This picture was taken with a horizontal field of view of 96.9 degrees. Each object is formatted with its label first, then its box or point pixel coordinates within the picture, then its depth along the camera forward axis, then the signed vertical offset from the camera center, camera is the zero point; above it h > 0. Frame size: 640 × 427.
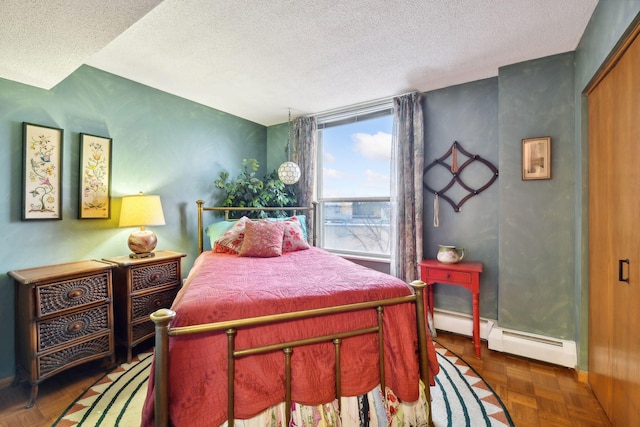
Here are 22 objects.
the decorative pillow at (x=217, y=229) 3.18 -0.17
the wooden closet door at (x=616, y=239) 1.43 -0.15
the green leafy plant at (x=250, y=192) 3.70 +0.30
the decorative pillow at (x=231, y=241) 2.86 -0.27
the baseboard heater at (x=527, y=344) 2.32 -1.14
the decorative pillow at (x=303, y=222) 3.48 -0.10
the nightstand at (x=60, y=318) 1.90 -0.75
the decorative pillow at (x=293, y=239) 2.98 -0.26
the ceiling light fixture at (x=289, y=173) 3.87 +0.57
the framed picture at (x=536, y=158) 2.45 +0.49
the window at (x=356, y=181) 3.61 +0.45
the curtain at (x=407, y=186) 3.14 +0.32
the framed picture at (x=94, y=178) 2.48 +0.33
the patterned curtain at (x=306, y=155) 4.01 +0.85
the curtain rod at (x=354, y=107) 3.40 +1.39
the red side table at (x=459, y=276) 2.58 -0.59
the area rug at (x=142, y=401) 1.73 -1.26
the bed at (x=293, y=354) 1.24 -0.69
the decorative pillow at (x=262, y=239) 2.70 -0.25
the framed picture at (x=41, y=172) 2.18 +0.34
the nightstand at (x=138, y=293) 2.39 -0.69
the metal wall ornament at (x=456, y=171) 2.89 +0.45
